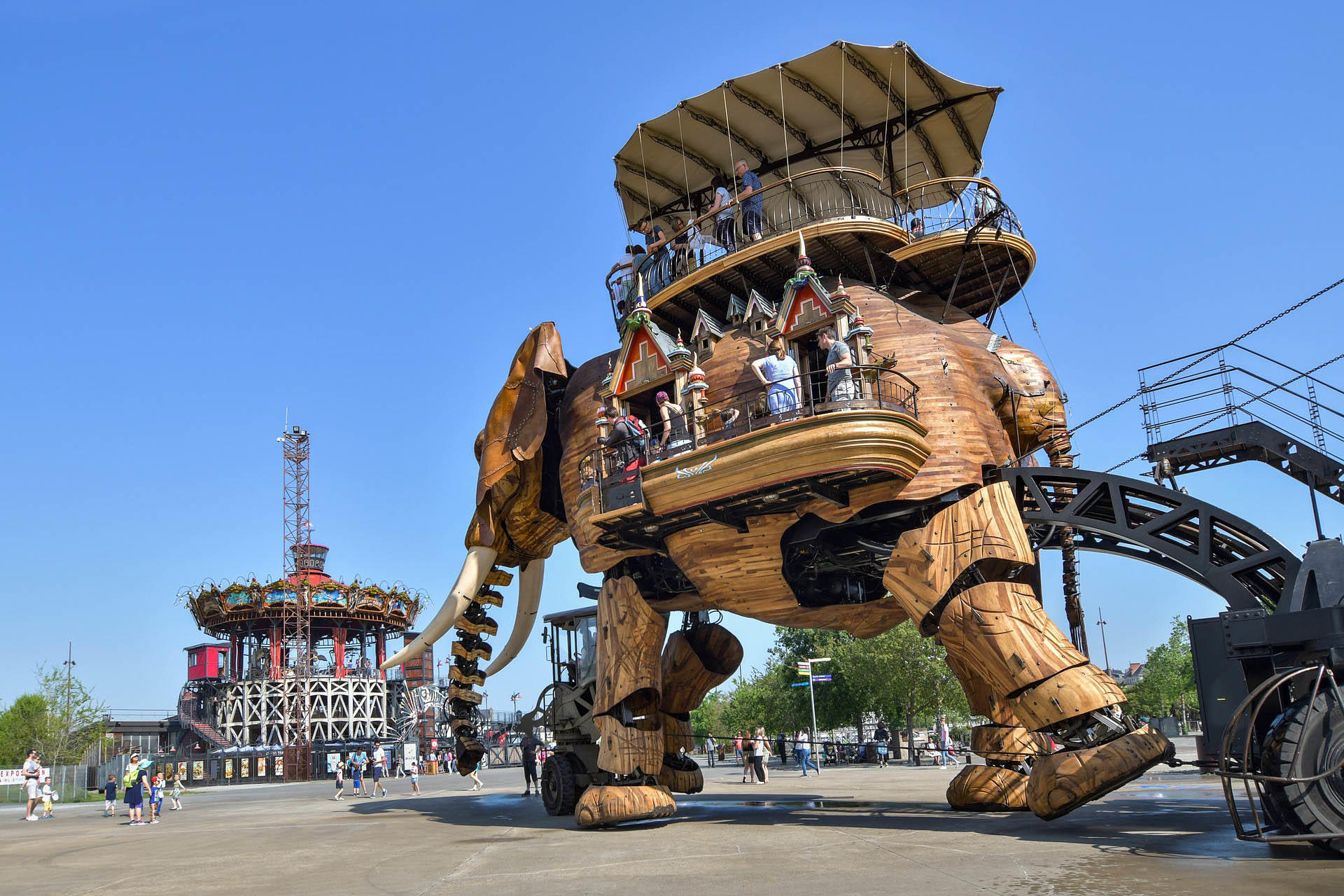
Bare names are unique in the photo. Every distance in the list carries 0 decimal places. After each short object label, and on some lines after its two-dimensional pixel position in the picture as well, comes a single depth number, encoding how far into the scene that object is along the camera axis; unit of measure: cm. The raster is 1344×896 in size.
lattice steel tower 5566
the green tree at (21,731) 5653
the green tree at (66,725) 5041
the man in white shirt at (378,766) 2958
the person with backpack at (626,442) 1488
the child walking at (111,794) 2777
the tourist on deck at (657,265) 1678
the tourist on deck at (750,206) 1550
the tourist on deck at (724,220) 1583
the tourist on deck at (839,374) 1277
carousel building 5862
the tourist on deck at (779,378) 1335
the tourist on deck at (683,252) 1647
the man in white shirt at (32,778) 2681
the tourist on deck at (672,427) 1427
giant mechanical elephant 1175
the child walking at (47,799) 2728
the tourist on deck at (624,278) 1812
